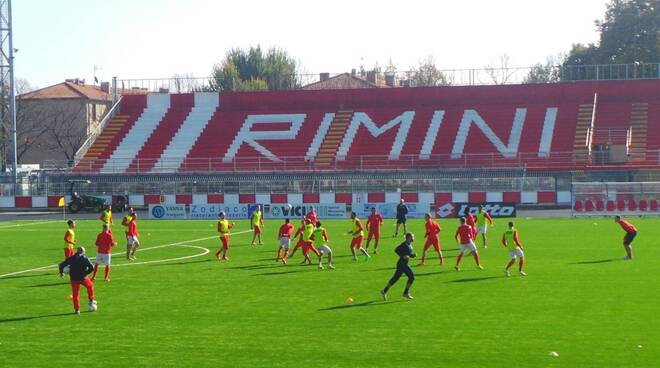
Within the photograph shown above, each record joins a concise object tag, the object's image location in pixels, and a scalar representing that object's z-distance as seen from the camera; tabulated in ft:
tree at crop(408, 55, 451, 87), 369.71
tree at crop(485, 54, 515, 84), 282.25
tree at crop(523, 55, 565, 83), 357.20
